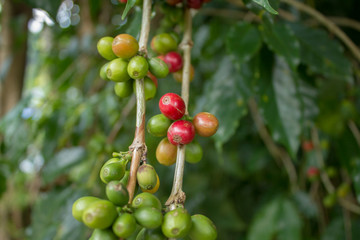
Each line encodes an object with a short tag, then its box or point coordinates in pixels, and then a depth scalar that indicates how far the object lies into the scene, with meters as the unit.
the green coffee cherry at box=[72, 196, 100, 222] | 0.32
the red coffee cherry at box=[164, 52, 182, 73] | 0.40
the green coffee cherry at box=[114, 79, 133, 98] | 0.37
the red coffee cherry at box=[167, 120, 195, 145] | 0.35
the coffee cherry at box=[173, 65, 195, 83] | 0.42
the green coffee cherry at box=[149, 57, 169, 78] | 0.36
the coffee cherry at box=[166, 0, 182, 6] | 0.41
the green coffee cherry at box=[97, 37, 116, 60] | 0.37
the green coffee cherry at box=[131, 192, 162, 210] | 0.32
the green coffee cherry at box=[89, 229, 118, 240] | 0.32
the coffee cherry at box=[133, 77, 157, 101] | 0.37
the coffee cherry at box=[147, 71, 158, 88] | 0.38
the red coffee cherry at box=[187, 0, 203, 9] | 0.42
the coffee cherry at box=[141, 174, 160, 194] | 0.34
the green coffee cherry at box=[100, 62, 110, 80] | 0.37
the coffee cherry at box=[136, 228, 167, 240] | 0.33
